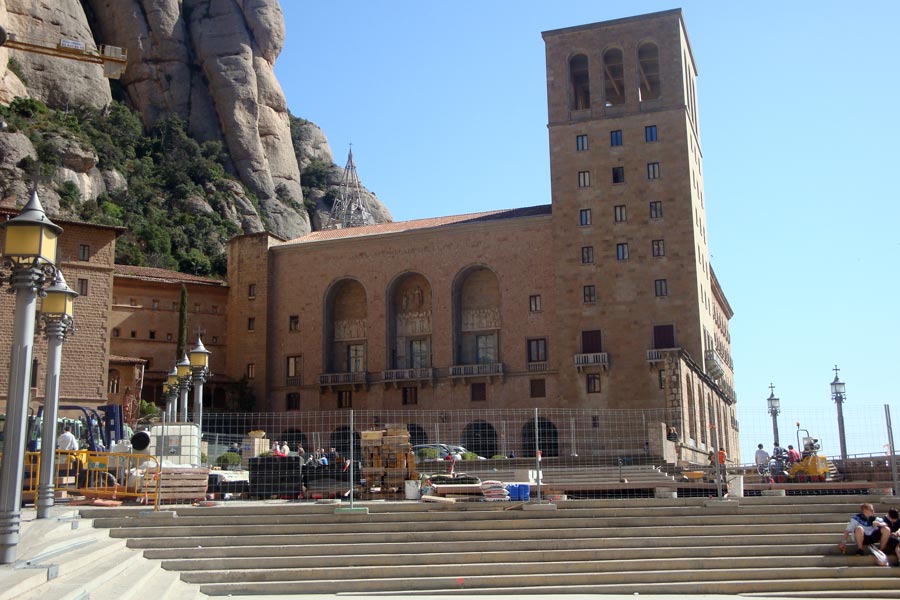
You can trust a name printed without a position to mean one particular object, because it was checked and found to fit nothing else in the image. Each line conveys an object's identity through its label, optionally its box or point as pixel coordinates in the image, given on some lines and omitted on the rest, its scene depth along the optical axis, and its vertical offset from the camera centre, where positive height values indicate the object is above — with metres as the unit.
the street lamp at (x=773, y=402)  34.88 +2.33
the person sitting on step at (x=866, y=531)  13.95 -0.96
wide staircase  13.27 -1.14
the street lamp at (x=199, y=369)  23.67 +2.65
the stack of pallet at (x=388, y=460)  20.44 +0.25
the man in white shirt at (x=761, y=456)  24.46 +0.26
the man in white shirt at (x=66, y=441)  19.88 +0.74
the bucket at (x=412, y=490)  17.70 -0.34
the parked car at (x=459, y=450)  34.71 +0.76
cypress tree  53.81 +8.30
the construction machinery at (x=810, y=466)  21.93 -0.01
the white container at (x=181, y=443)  20.86 +0.69
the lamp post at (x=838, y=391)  25.41 +1.99
